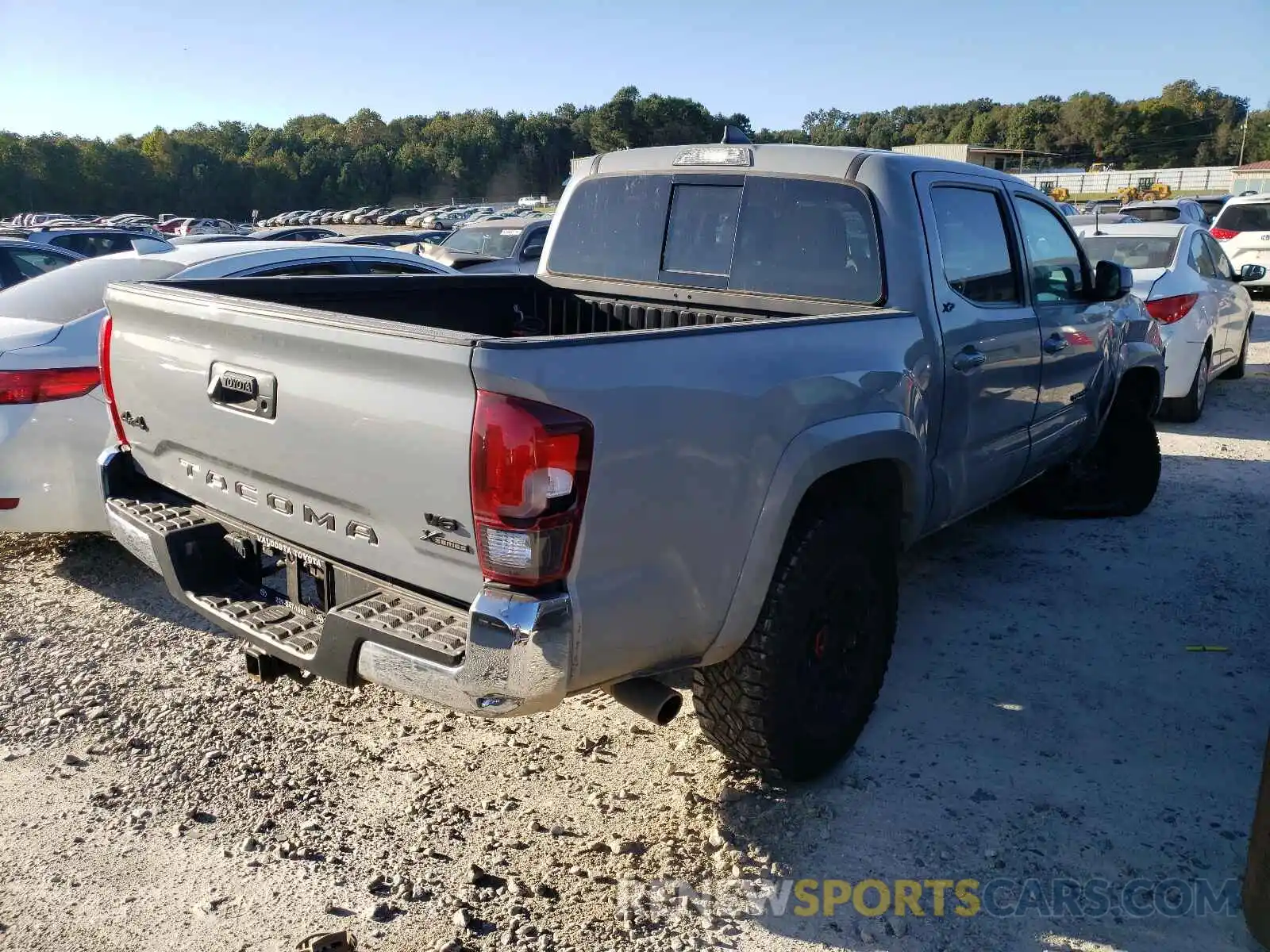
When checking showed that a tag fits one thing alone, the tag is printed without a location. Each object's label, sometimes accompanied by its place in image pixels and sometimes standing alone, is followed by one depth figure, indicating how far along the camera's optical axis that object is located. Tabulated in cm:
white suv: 1543
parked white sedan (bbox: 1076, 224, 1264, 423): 797
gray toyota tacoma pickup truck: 226
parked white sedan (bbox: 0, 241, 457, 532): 443
